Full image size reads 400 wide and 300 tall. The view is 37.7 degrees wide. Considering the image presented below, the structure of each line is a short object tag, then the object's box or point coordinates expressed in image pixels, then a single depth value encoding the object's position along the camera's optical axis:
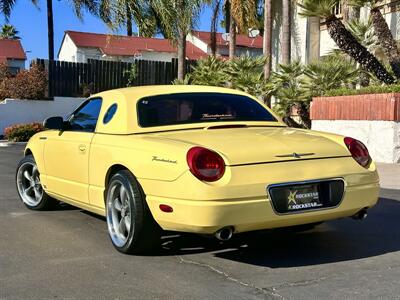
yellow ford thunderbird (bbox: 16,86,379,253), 4.62
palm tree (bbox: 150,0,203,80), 23.38
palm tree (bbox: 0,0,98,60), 28.34
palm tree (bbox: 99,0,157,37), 23.58
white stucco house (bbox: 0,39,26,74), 49.31
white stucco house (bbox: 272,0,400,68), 24.00
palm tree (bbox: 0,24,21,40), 73.31
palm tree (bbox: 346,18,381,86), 18.12
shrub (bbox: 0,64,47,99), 25.39
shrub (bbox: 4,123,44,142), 22.41
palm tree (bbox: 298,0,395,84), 14.87
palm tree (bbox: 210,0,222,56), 29.66
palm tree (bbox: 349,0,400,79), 15.36
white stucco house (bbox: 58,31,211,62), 40.03
